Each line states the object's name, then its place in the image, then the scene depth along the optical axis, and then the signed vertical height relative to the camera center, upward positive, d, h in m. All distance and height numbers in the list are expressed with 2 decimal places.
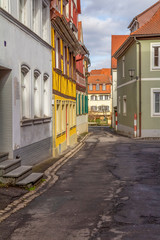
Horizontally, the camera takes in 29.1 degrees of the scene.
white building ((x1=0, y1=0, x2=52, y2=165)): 8.44 +0.98
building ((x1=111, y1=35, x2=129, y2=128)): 38.64 +5.98
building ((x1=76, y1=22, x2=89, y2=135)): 24.55 +1.69
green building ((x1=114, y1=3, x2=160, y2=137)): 21.90 +2.16
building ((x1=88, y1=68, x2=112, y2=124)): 65.14 +3.11
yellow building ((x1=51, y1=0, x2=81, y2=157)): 13.68 +1.60
